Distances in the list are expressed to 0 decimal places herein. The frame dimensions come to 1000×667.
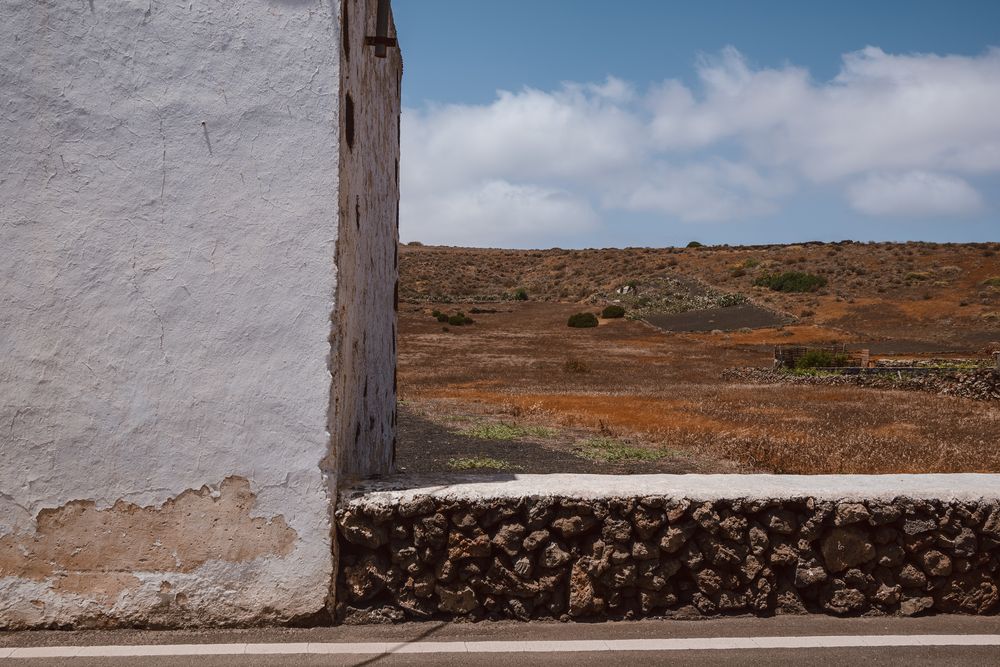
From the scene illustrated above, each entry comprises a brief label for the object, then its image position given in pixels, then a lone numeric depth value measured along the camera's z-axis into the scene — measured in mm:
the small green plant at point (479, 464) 10070
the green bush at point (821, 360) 28641
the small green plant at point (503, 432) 13820
